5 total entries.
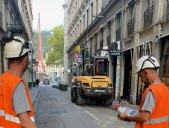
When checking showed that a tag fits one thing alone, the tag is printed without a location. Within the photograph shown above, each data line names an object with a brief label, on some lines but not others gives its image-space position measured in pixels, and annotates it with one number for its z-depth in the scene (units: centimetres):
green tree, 7612
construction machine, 1516
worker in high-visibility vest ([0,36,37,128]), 221
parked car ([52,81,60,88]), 5296
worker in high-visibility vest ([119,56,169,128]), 265
